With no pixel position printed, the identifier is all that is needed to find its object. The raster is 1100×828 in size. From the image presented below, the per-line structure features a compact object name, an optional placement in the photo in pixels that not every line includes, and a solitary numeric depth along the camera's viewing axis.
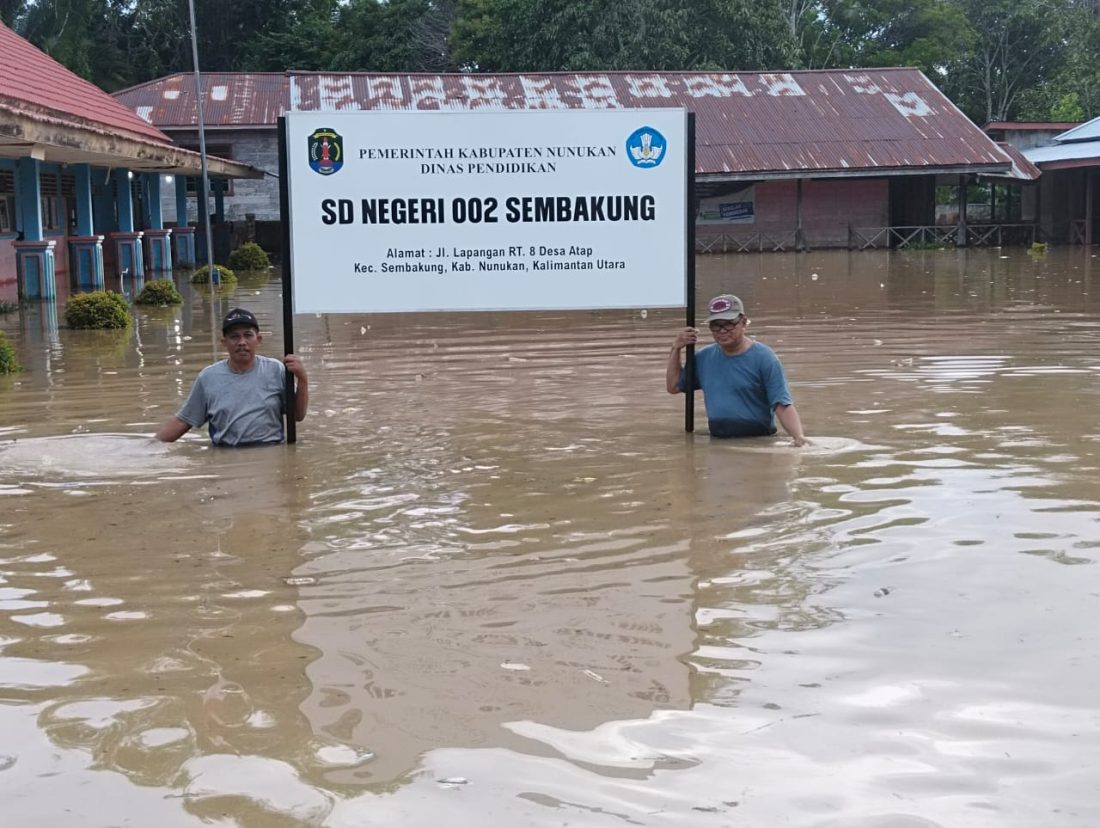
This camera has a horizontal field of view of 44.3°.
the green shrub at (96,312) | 16.92
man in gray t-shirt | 8.12
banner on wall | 40.66
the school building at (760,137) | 38.44
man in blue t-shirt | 7.95
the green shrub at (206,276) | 26.31
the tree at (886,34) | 57.53
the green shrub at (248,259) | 31.97
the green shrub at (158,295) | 20.97
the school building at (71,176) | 17.30
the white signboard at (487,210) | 8.03
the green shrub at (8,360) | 12.40
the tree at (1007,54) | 57.16
